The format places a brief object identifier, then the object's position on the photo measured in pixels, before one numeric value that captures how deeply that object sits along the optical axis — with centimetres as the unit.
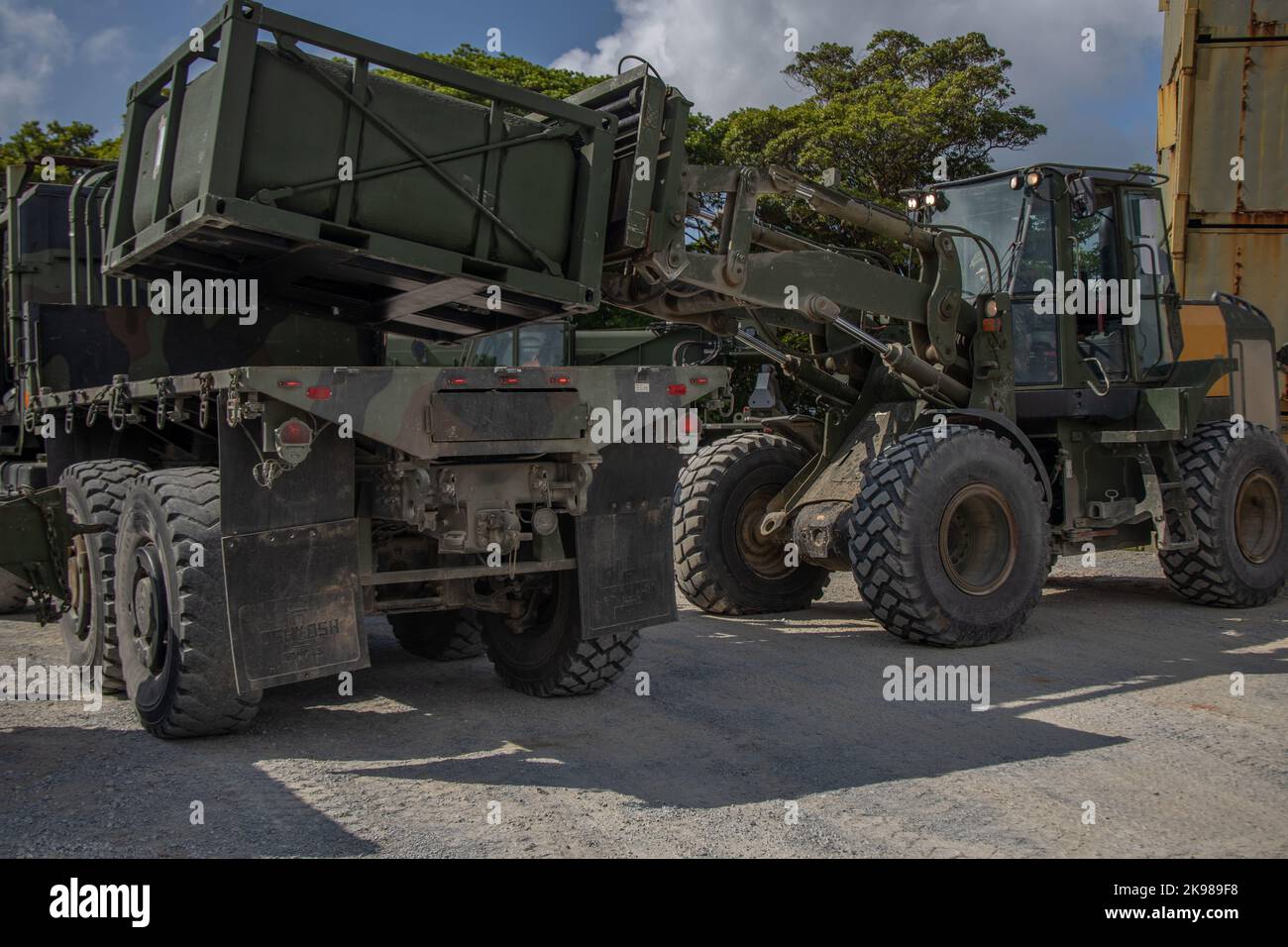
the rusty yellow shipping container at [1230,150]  1344
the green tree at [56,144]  1881
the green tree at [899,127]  2256
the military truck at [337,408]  522
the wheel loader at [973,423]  782
